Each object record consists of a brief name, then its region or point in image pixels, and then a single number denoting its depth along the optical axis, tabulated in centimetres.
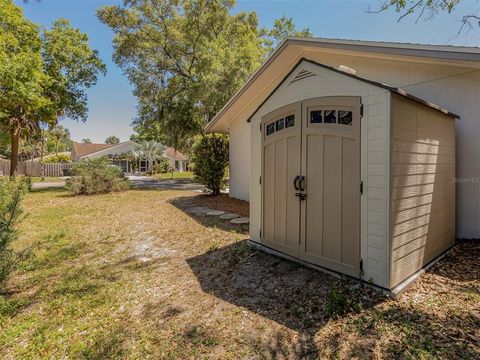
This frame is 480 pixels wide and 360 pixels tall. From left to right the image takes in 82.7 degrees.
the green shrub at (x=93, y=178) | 1215
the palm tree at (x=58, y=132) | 4305
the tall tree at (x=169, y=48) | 1691
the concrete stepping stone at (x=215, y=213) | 819
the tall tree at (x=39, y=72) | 1193
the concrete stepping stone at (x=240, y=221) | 722
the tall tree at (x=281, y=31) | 2056
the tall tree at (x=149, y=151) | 3428
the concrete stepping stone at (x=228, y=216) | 770
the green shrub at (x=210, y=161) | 1148
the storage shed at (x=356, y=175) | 323
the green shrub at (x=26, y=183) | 385
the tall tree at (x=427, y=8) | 492
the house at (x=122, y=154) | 3609
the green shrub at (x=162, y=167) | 3378
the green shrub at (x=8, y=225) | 365
